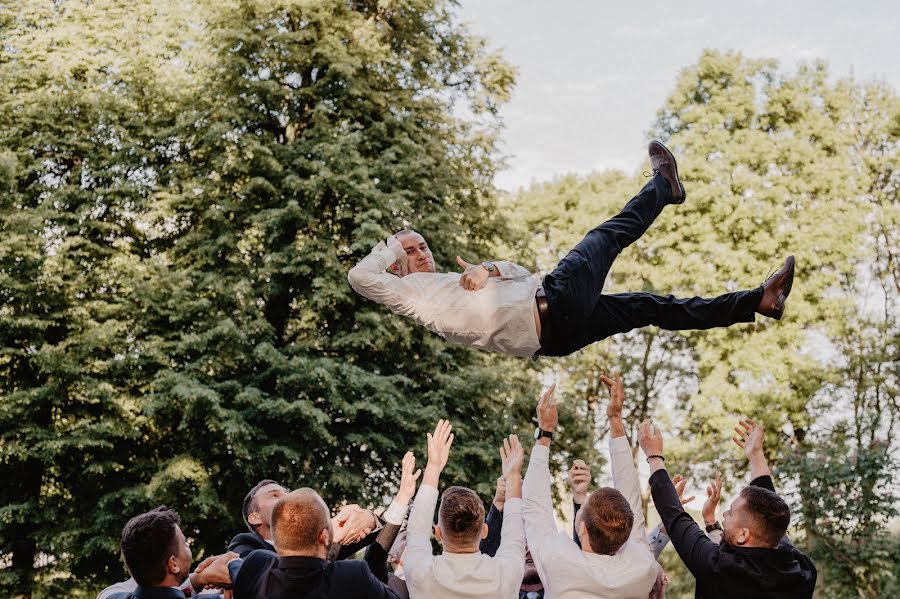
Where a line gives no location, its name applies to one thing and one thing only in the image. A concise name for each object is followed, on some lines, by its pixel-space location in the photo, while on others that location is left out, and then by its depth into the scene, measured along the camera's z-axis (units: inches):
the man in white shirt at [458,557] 141.1
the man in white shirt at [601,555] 142.3
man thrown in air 197.3
